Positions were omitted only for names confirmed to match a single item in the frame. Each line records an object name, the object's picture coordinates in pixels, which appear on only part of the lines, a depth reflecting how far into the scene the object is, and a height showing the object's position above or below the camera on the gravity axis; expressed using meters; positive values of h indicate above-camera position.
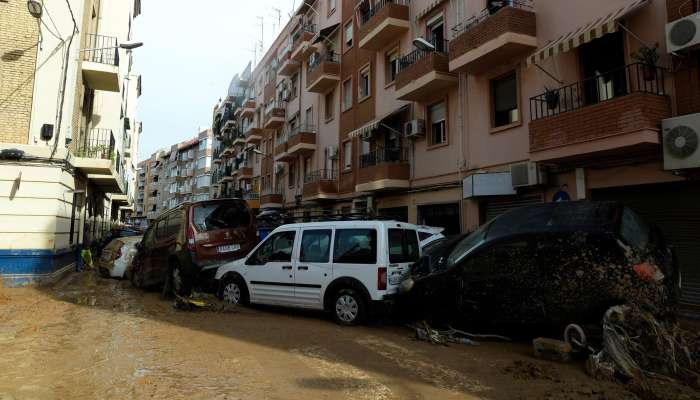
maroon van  9.86 -0.05
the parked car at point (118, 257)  14.12 -0.56
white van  7.13 -0.44
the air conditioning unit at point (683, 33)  7.66 +3.65
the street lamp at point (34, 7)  11.17 +5.78
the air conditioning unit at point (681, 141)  7.70 +1.78
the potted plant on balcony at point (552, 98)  10.38 +3.33
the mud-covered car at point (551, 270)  5.25 -0.35
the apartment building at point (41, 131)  10.91 +2.82
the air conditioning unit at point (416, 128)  15.56 +3.93
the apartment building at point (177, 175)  74.56 +12.44
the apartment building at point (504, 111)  8.42 +3.54
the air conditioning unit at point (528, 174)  10.81 +1.65
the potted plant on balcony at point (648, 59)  8.55 +3.51
